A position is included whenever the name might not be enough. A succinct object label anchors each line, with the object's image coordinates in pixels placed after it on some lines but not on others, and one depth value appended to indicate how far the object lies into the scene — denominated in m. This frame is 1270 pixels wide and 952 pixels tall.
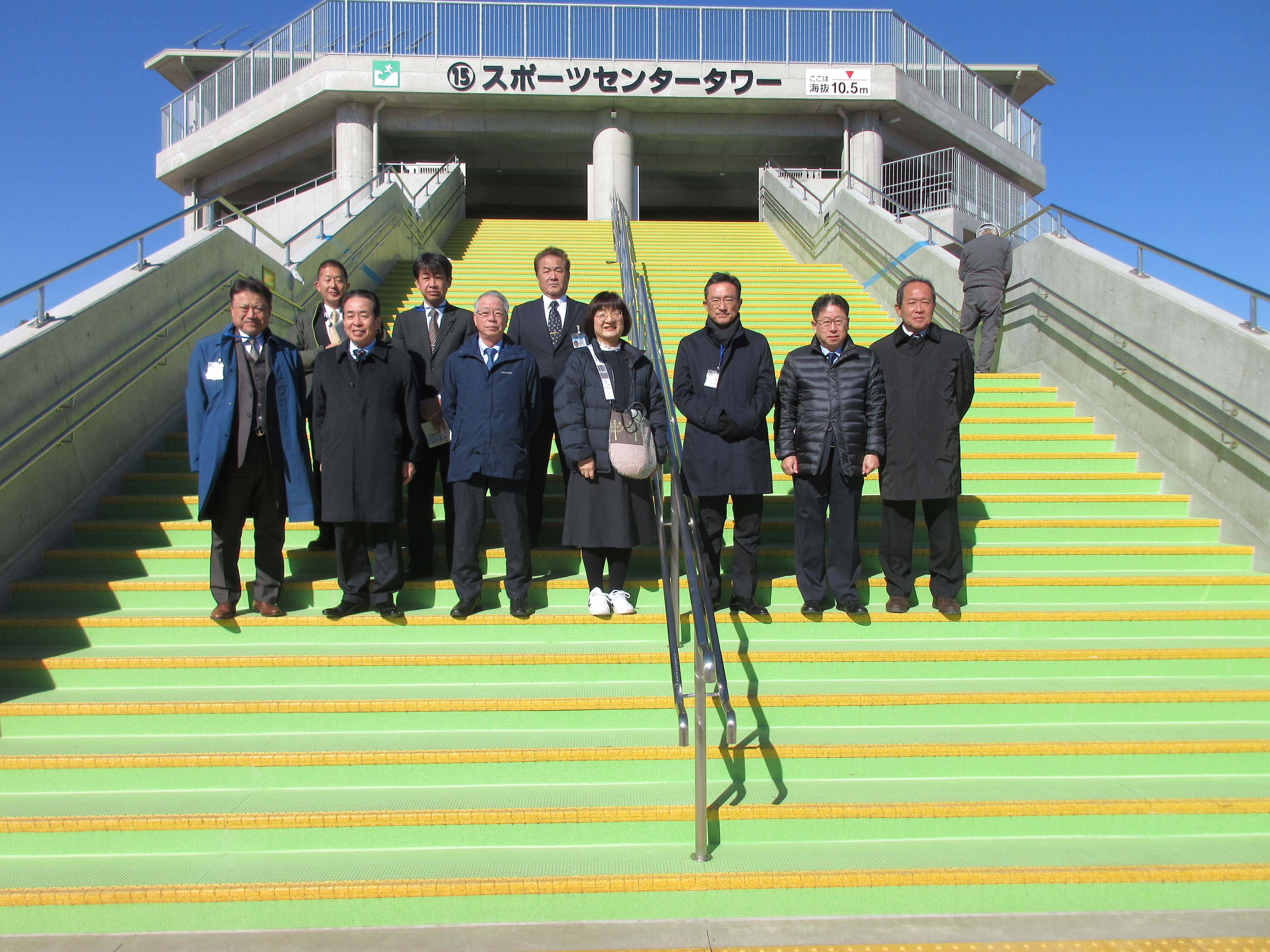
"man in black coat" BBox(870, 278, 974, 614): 4.38
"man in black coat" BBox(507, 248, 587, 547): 4.89
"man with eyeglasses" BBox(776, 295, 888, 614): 4.36
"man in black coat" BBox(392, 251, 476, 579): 4.64
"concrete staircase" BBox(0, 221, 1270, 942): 2.92
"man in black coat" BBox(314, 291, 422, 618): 4.22
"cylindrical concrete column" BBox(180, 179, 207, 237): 22.83
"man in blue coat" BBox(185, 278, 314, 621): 4.28
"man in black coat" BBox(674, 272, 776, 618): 4.34
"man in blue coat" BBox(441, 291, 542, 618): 4.29
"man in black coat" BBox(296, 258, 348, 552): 4.83
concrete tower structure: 18.66
